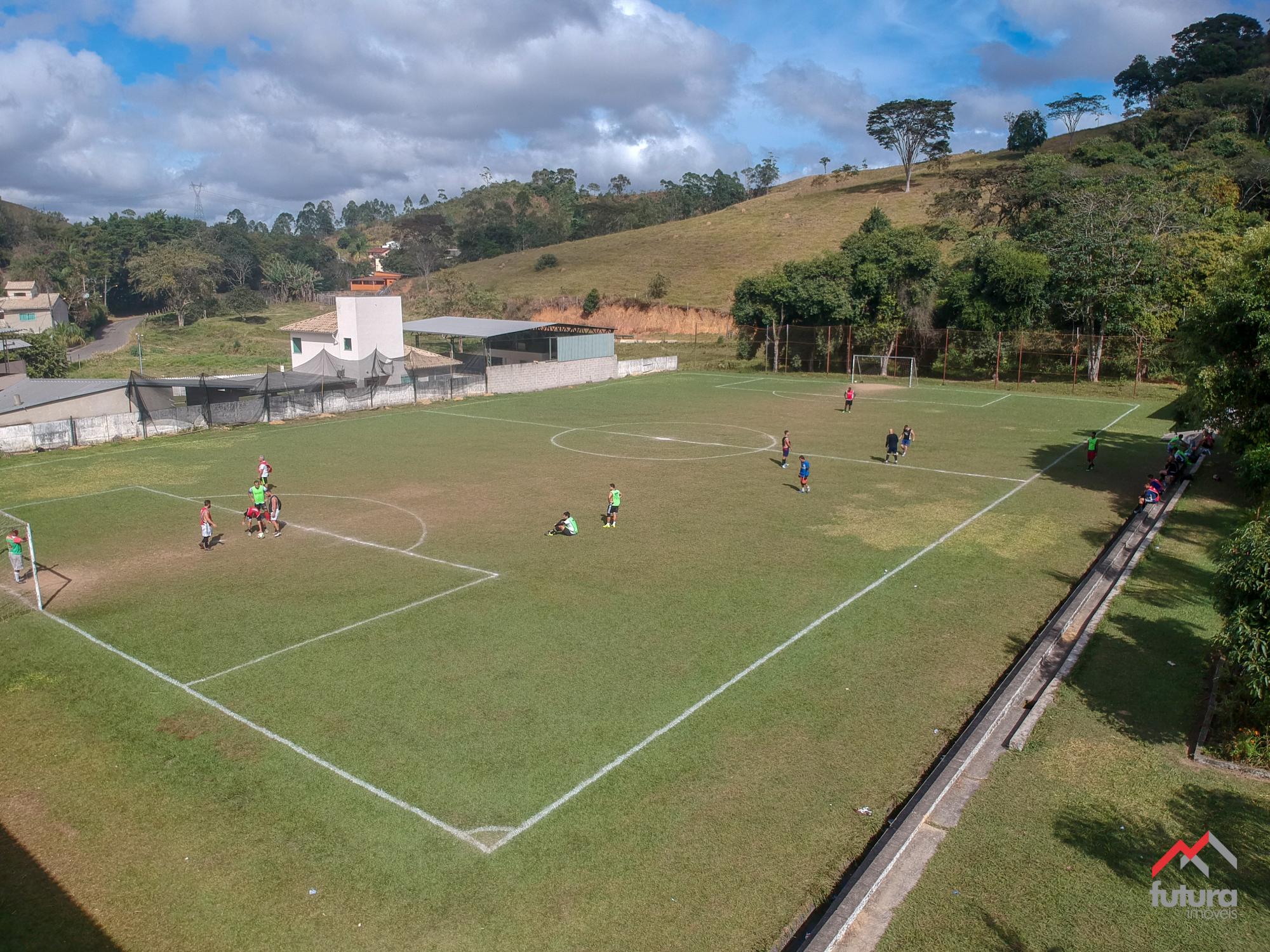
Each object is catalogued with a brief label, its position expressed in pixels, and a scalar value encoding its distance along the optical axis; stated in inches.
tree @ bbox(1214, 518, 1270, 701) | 423.2
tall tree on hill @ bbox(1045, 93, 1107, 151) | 4490.7
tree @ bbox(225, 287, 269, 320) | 4247.0
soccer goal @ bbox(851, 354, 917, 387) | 2265.0
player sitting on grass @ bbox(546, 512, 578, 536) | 848.3
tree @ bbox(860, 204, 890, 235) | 3417.8
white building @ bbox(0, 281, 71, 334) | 3302.2
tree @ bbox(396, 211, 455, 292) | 5132.9
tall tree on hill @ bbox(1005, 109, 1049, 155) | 4638.3
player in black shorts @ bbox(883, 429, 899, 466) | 1173.7
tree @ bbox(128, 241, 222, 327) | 4050.2
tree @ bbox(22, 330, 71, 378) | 2082.9
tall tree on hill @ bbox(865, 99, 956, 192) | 4478.3
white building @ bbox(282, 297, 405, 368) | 2127.2
